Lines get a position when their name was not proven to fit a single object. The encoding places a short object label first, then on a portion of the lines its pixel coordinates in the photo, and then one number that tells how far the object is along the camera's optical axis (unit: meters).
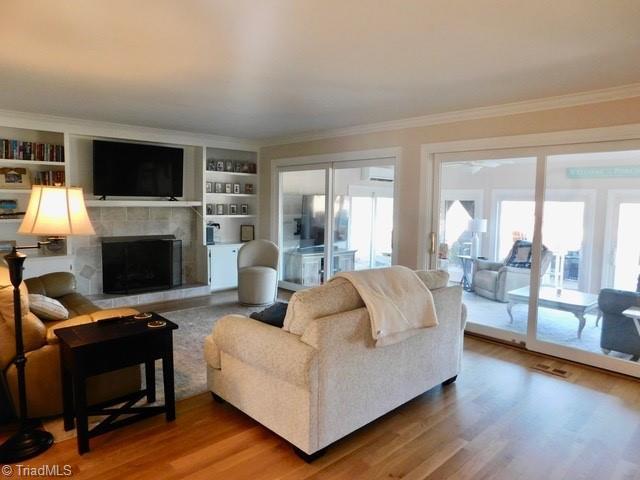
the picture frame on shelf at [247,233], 7.32
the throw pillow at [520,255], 4.30
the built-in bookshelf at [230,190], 6.86
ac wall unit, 5.40
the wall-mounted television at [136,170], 5.68
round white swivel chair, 5.66
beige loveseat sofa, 2.29
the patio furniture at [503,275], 4.30
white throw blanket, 2.52
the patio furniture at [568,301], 3.94
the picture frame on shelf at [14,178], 5.13
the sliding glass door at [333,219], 5.60
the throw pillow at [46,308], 2.91
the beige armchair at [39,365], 2.59
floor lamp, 2.34
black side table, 2.38
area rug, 2.79
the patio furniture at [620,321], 3.66
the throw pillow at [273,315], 2.71
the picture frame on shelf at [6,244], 4.96
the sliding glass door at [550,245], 3.70
